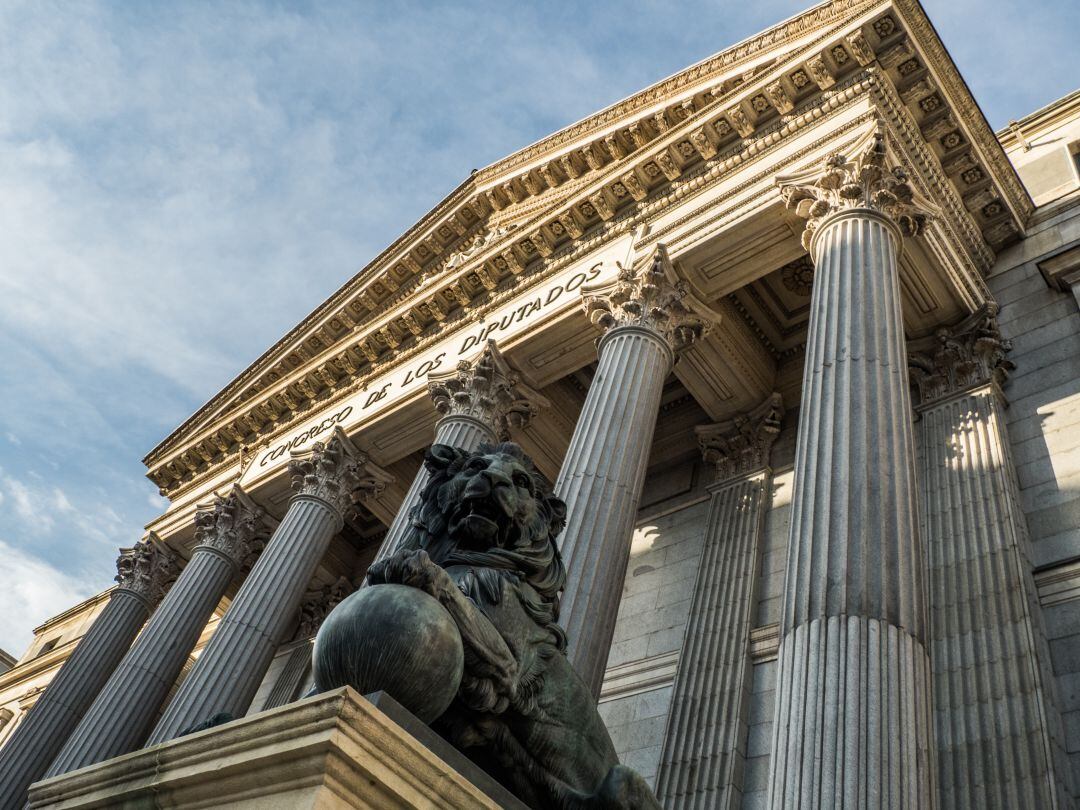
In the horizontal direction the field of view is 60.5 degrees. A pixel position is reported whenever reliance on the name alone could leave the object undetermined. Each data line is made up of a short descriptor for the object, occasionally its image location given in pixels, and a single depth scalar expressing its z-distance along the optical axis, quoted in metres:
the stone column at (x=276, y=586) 16.89
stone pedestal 3.01
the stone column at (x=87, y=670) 21.22
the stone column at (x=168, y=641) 18.97
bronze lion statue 3.79
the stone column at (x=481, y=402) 16.44
